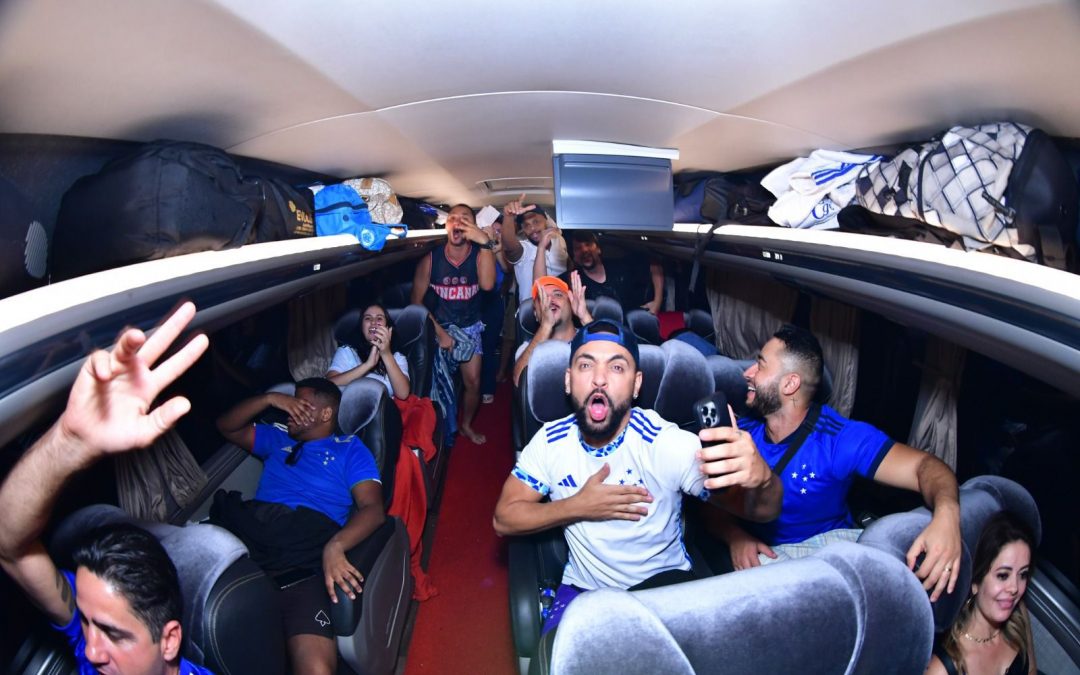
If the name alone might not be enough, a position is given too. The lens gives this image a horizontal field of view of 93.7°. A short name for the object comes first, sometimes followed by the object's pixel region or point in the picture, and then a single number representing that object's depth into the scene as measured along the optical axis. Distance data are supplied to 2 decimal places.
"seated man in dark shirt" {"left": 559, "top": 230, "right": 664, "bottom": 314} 5.20
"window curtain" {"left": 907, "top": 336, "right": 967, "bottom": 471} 2.45
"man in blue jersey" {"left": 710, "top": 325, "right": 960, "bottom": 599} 2.17
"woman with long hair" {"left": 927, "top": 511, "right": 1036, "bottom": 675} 1.81
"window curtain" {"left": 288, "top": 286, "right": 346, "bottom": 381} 4.14
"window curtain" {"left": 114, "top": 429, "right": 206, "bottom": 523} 2.24
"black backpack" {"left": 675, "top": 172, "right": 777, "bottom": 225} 2.86
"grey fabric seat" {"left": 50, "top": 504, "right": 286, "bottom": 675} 1.59
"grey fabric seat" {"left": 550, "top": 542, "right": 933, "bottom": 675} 0.99
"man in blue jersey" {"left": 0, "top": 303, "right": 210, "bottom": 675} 1.05
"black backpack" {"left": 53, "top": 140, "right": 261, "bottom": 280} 1.46
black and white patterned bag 1.42
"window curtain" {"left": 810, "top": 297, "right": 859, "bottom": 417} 3.14
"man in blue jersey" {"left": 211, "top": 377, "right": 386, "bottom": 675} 2.33
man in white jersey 2.00
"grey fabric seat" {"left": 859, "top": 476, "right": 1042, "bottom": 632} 1.36
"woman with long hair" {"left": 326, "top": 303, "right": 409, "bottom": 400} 3.92
